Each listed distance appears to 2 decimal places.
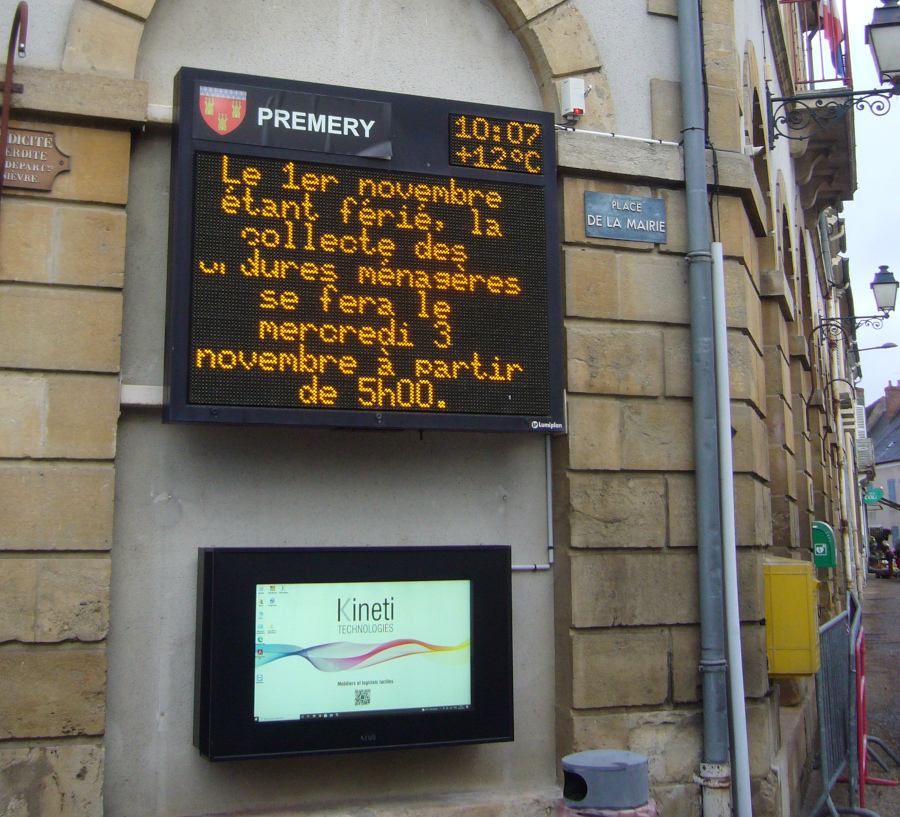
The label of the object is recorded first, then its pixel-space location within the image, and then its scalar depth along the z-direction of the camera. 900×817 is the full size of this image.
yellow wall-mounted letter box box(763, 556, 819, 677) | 5.81
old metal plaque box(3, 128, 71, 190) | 4.55
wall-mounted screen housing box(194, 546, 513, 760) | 4.53
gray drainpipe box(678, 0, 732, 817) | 5.33
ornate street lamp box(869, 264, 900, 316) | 16.39
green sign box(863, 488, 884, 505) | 37.50
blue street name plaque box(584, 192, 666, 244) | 5.60
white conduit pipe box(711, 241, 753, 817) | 5.37
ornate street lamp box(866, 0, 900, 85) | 8.05
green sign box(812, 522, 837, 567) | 10.80
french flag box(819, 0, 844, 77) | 11.56
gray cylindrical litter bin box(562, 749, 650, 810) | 3.69
